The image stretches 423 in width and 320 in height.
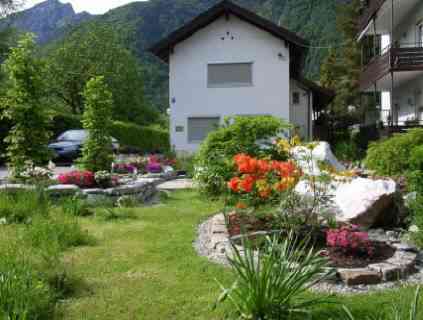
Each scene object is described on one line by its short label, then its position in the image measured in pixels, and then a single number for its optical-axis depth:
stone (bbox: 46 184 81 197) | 8.22
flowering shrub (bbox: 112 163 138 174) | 12.82
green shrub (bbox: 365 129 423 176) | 10.20
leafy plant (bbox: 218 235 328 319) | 3.20
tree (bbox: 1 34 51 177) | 8.85
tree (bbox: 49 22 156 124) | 42.50
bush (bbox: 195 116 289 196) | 8.36
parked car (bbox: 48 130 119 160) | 17.55
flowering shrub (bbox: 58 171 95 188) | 9.05
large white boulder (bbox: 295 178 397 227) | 6.29
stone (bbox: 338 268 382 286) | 4.23
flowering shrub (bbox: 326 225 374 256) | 4.88
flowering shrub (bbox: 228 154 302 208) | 5.23
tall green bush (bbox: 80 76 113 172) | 9.99
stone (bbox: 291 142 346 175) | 8.89
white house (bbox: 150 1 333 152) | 20.11
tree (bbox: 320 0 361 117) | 33.62
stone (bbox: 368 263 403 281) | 4.36
